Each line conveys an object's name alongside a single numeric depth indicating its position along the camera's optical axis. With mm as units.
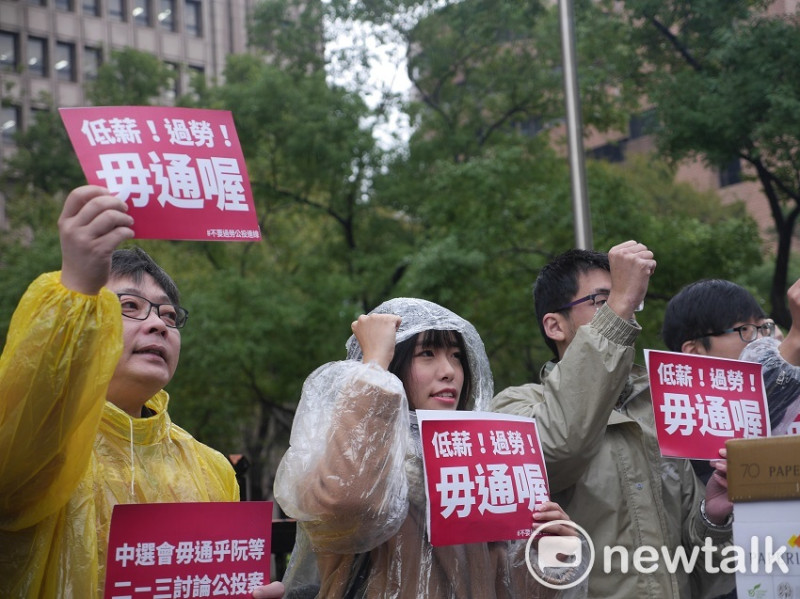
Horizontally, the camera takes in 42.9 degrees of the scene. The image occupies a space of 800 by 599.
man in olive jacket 2988
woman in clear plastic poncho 2461
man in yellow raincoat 2059
